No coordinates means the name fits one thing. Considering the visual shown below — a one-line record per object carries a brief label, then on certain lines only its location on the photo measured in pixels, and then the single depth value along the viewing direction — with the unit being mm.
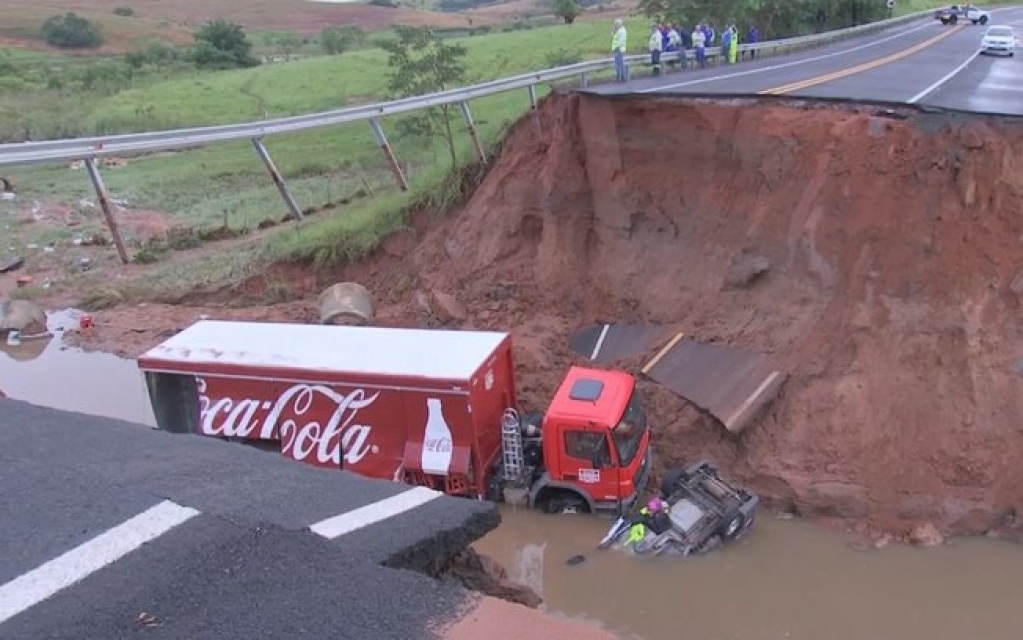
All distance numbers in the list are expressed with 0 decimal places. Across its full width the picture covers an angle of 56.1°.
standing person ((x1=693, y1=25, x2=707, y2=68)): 28609
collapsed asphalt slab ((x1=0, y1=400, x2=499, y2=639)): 5027
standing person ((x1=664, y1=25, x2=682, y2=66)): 29031
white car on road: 34438
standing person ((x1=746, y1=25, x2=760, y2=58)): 34562
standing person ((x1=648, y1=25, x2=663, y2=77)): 26547
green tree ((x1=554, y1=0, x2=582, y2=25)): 75625
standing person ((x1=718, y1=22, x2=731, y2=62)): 29844
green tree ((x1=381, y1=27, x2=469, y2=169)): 29984
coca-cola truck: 13953
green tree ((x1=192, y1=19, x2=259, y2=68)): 77875
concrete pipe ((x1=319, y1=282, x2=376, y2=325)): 20328
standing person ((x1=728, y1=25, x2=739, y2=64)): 29892
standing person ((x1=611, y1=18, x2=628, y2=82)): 24891
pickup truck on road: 59594
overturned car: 13680
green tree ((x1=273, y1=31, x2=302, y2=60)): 94075
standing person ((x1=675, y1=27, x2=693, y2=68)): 28097
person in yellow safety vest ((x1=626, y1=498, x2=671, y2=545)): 13797
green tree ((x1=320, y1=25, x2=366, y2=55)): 87875
